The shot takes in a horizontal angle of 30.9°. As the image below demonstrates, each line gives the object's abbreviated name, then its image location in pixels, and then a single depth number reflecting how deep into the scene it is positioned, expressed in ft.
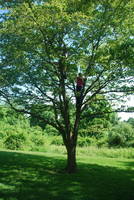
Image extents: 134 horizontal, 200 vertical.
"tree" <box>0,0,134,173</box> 23.66
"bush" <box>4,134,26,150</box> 59.11
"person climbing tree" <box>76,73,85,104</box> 28.22
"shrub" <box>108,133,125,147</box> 78.79
